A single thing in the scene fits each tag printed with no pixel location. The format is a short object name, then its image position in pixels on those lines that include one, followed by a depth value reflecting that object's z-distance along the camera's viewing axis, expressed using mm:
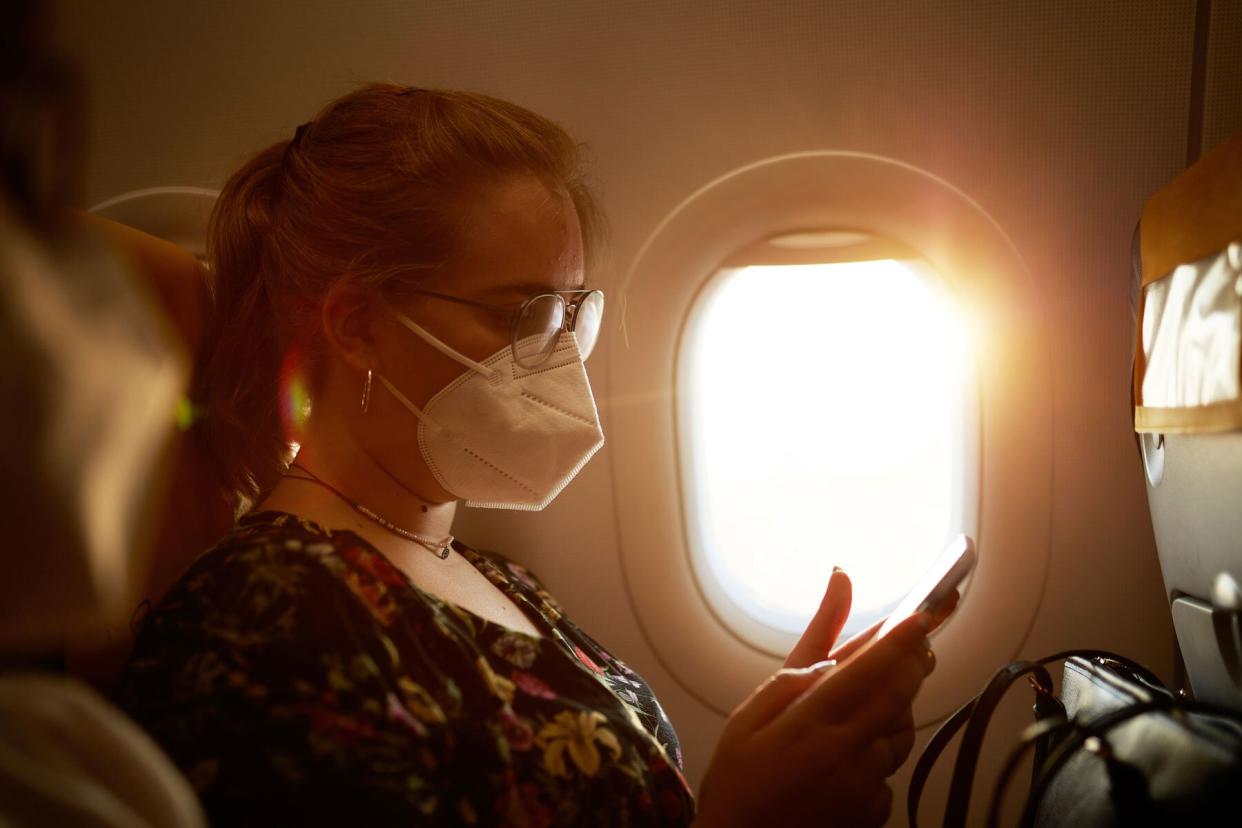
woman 874
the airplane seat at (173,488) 1114
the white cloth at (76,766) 501
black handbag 780
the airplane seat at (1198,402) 935
